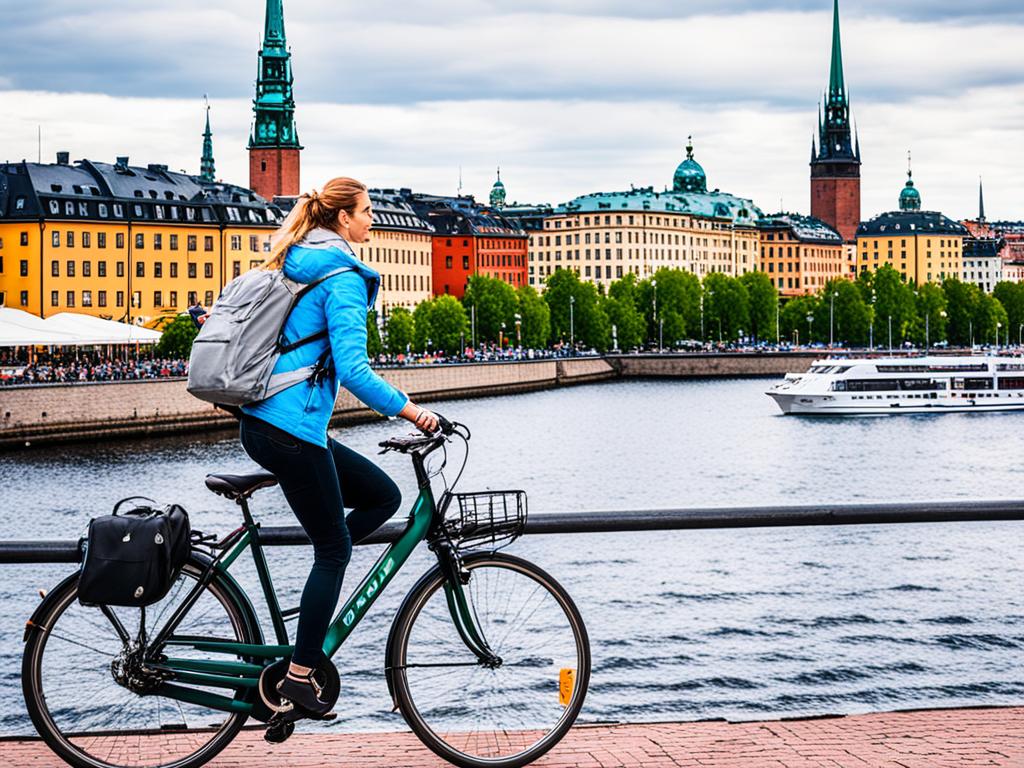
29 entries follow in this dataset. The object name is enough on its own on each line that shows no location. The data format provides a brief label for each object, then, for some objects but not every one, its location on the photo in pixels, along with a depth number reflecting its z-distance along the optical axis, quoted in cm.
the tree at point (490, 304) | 10556
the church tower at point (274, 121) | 11819
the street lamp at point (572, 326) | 11169
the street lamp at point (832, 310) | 12875
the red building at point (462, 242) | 13375
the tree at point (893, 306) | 13338
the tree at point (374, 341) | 8469
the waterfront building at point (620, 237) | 15550
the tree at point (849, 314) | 12938
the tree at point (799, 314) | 13412
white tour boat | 7250
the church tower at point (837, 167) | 17638
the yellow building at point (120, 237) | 8650
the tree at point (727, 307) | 12962
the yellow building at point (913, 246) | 18625
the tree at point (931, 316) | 13625
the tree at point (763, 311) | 13238
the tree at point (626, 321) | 11681
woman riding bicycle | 401
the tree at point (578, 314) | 11350
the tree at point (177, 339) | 7116
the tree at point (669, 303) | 12406
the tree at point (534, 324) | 10731
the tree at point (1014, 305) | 15512
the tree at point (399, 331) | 9231
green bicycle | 408
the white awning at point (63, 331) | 4622
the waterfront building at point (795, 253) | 17388
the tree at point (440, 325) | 9650
